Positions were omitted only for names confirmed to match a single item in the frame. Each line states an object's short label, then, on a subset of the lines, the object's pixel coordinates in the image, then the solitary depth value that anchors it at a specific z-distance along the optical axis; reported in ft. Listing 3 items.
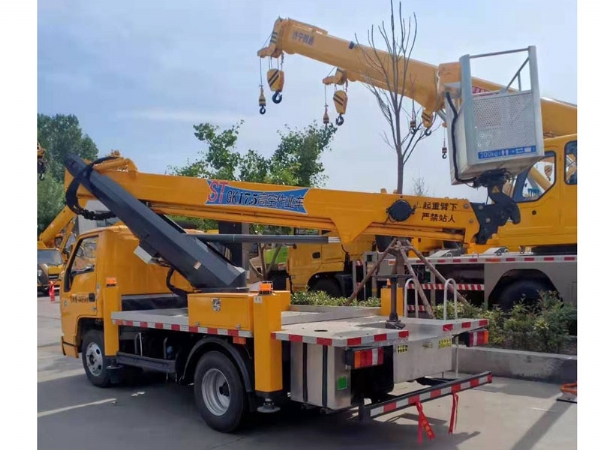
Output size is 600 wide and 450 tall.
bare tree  32.19
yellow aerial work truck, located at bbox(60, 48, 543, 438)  16.57
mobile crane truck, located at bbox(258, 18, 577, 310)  29.71
